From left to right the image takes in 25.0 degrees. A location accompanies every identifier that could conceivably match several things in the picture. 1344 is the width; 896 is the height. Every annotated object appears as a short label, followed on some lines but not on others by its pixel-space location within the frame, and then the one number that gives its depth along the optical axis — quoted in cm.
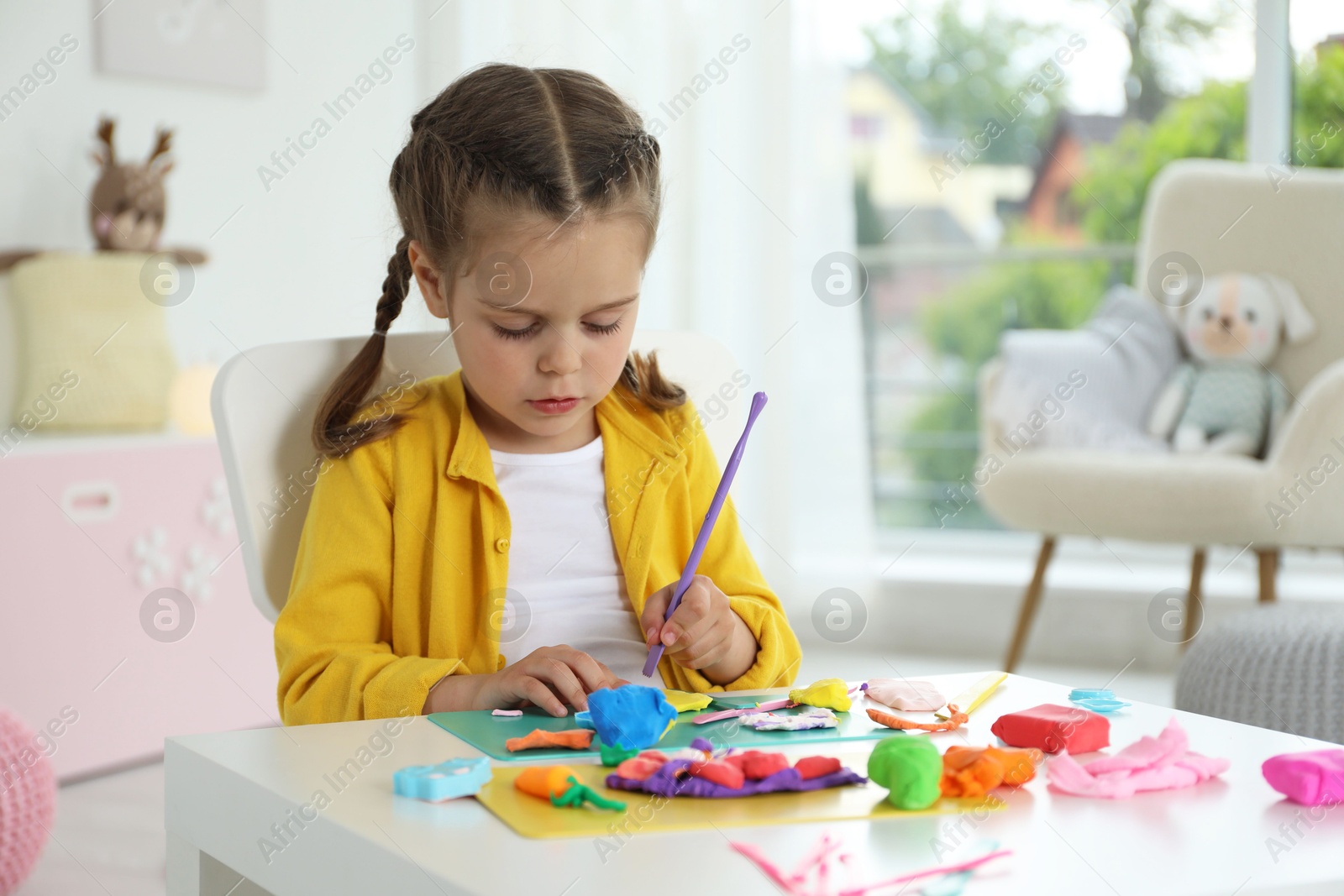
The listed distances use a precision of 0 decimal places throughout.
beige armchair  251
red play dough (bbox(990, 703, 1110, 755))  131
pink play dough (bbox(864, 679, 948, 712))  138
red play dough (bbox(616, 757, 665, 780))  126
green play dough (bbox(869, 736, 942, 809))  125
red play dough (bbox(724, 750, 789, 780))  126
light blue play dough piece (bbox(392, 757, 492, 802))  125
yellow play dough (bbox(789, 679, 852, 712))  137
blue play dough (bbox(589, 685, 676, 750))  131
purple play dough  125
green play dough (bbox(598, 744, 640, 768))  129
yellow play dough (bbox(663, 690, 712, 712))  138
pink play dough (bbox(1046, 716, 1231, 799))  127
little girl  151
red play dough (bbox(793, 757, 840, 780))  127
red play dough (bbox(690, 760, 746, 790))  126
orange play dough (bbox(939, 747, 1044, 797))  126
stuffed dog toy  290
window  354
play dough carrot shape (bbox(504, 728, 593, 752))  131
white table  119
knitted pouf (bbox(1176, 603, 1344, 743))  182
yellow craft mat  123
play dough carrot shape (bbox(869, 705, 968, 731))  134
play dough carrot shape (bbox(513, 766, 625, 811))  124
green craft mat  132
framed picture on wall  267
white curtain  348
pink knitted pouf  185
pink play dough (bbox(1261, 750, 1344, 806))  125
